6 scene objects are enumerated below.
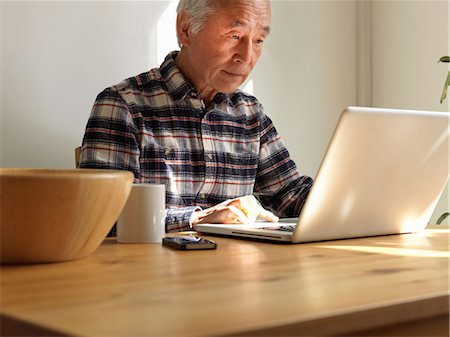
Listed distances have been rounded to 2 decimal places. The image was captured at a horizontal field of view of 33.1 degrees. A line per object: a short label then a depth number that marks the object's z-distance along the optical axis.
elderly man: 2.18
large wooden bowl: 1.07
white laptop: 1.36
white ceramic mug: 1.43
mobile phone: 1.31
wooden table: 0.73
